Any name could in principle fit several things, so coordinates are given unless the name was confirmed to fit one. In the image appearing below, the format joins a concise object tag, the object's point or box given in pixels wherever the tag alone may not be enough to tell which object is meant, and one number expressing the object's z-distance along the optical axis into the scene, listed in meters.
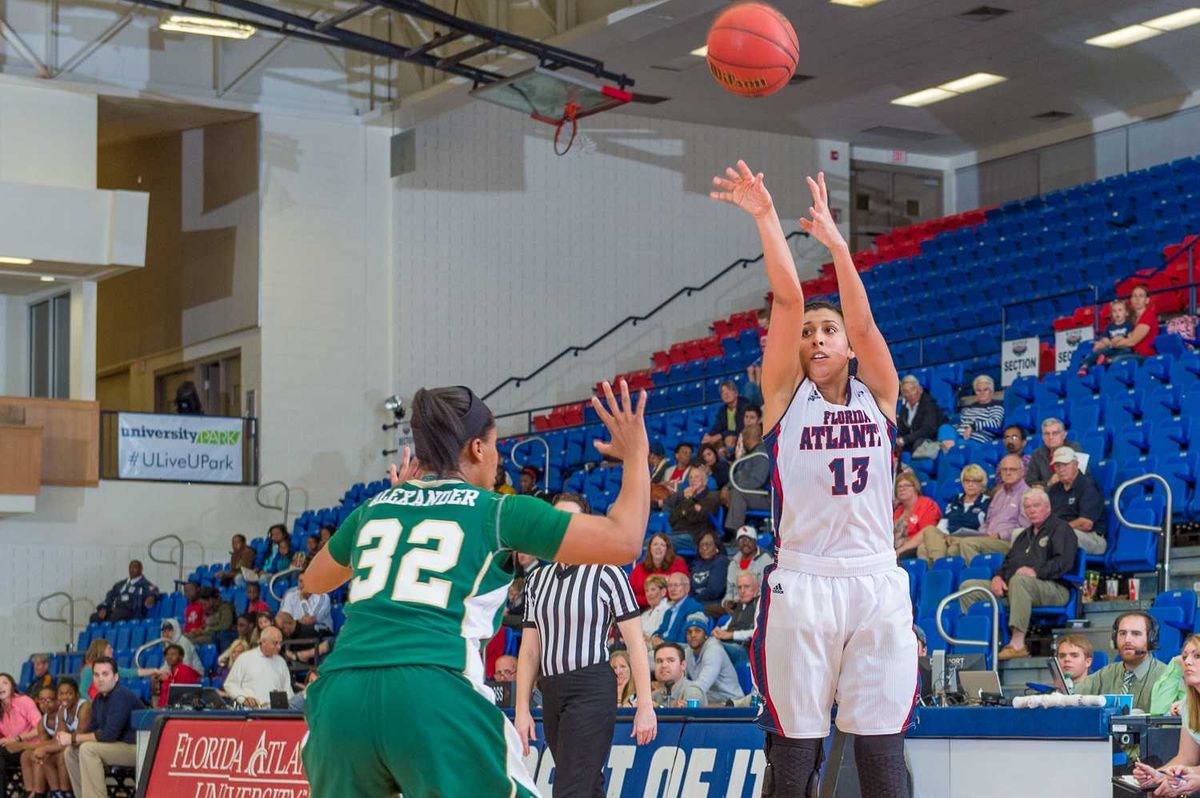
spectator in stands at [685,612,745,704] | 11.08
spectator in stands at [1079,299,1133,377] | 14.94
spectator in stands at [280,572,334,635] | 17.31
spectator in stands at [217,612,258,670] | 16.84
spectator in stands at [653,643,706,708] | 10.58
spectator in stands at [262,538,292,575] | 20.31
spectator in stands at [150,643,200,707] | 17.14
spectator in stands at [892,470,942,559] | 12.80
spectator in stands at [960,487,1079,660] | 11.06
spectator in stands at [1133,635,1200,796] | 6.02
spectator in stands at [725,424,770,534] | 14.80
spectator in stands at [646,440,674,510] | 16.75
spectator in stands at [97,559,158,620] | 21.44
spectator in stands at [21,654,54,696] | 18.44
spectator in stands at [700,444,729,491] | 16.06
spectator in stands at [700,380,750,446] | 17.55
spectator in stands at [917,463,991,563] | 12.56
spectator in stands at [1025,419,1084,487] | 12.34
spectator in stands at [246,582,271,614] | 19.08
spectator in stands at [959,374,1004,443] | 15.42
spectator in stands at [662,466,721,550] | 15.17
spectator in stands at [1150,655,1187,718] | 7.95
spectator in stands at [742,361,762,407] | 18.35
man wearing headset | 8.34
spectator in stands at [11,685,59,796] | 15.28
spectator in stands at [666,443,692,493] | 16.78
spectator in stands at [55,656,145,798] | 13.73
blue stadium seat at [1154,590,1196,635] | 10.13
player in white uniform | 4.83
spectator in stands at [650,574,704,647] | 12.53
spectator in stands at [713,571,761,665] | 11.88
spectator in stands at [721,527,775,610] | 13.09
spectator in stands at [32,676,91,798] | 14.96
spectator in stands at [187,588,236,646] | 19.14
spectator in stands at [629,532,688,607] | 13.88
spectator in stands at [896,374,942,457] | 15.61
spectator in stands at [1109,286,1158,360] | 14.72
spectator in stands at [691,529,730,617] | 13.98
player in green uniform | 3.83
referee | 7.34
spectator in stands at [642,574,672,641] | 12.82
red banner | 9.89
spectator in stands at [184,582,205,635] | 19.50
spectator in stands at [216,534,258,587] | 20.84
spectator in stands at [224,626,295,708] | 14.36
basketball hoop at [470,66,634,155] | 19.40
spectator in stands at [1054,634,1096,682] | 8.54
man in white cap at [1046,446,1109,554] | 11.75
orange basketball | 7.60
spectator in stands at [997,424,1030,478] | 12.93
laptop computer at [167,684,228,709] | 11.63
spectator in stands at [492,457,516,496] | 17.30
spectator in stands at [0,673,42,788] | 15.98
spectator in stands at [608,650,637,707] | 10.12
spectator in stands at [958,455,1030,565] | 12.21
